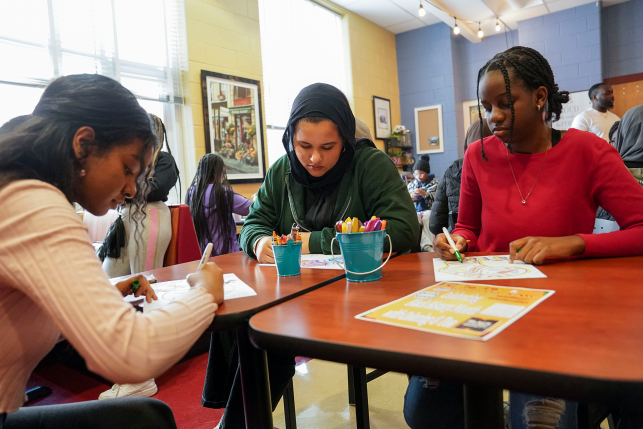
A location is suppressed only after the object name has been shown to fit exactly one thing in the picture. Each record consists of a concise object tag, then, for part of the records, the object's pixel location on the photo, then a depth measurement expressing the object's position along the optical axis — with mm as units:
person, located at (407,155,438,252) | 4602
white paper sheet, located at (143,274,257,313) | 953
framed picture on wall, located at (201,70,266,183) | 4215
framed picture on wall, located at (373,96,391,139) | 6828
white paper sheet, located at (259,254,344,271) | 1229
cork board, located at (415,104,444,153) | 7039
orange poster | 644
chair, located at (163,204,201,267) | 2387
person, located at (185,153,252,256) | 3150
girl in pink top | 628
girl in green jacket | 1440
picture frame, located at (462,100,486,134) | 6965
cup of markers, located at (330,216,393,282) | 980
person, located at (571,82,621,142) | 4684
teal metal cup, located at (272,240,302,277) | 1126
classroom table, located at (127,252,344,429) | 828
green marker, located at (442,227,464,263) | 1173
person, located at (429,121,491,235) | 2682
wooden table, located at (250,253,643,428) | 489
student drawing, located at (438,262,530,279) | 970
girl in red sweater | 1103
